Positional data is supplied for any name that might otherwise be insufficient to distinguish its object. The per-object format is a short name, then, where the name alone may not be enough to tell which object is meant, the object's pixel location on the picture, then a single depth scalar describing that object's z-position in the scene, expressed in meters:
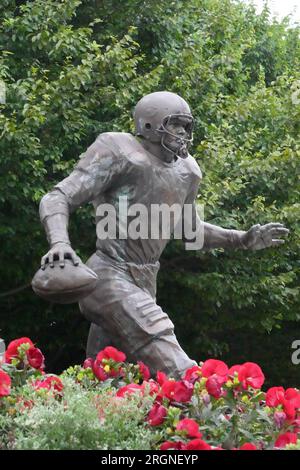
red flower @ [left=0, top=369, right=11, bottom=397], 11.34
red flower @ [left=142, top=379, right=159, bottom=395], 11.98
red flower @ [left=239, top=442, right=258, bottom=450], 10.06
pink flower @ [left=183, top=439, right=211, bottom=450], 10.09
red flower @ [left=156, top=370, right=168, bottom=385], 12.41
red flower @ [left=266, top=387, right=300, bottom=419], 11.34
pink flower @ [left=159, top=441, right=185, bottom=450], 10.44
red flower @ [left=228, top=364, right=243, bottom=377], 11.77
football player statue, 14.25
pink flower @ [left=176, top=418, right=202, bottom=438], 10.58
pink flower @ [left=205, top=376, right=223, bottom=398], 11.53
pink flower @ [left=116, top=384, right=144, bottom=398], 11.88
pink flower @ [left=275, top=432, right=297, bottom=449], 10.82
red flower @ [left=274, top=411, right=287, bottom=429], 11.26
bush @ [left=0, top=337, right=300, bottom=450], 10.64
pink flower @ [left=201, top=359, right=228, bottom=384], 11.82
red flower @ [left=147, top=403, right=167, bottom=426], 11.20
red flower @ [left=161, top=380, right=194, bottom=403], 11.46
